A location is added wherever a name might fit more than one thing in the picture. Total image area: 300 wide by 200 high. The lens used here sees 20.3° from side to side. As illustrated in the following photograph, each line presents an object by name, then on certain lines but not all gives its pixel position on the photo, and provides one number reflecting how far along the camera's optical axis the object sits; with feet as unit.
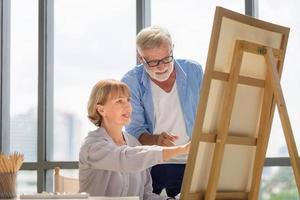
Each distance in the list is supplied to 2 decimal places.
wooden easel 9.43
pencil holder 8.87
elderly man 11.65
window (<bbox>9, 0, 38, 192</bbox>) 19.49
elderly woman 9.59
